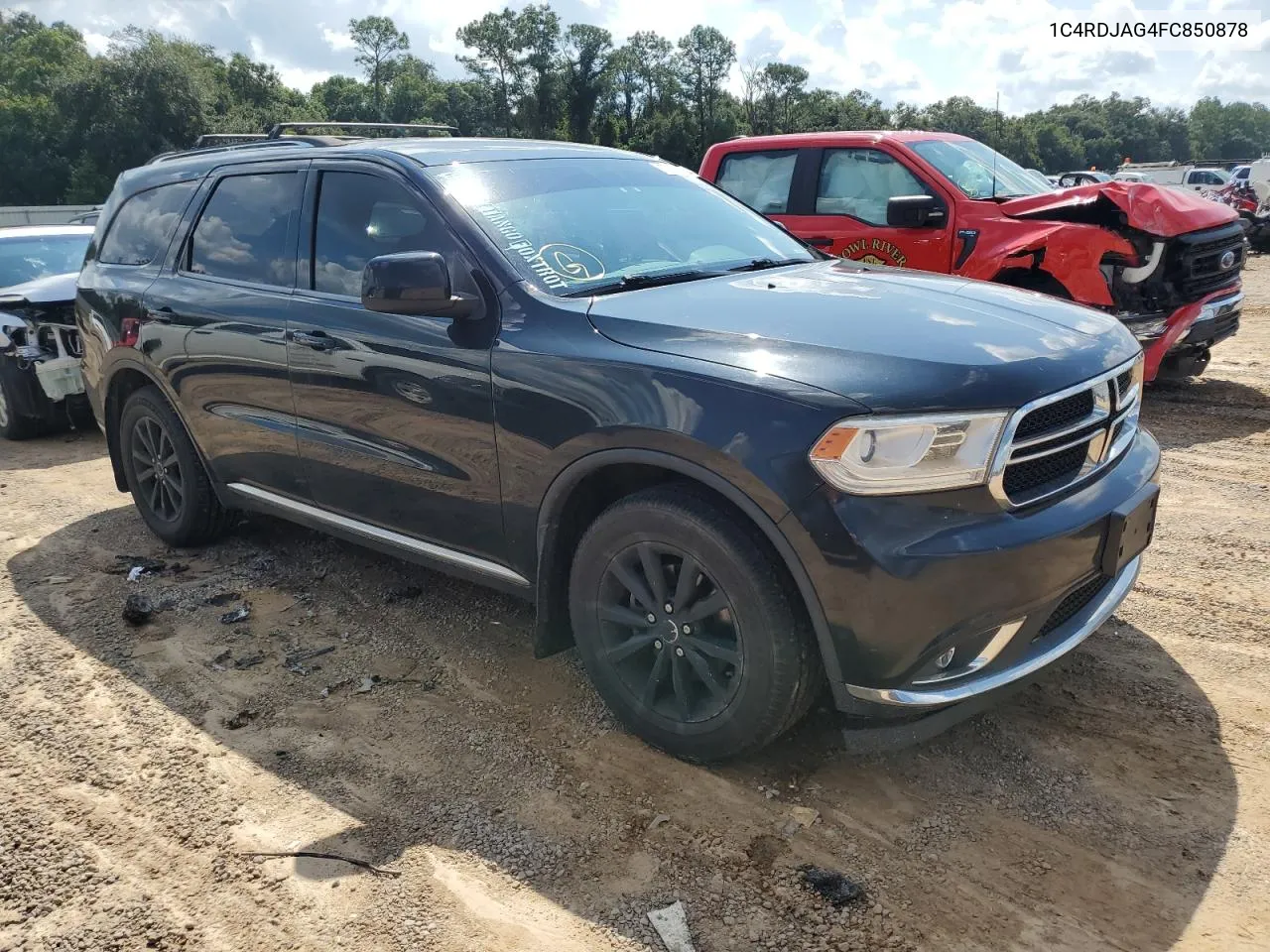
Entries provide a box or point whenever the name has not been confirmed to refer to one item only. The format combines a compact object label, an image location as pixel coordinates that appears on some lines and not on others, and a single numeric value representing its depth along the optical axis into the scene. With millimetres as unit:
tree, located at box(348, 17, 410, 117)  90812
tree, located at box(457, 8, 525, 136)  75875
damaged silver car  7801
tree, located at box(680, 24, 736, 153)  76750
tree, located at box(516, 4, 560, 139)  73500
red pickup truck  6766
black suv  2541
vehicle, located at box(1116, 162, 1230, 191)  31562
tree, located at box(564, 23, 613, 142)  73438
